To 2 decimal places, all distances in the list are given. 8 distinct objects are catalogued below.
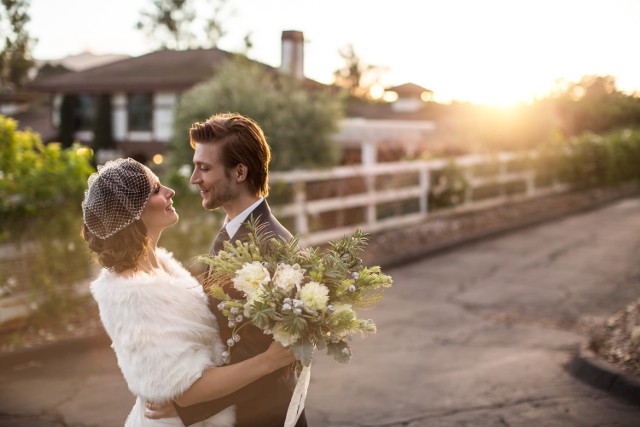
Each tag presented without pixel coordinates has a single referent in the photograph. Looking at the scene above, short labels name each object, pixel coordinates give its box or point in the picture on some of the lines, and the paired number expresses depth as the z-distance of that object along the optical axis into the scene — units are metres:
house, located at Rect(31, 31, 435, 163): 26.19
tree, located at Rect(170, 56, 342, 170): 11.45
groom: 2.30
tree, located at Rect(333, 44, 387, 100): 66.75
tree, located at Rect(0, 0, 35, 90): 6.73
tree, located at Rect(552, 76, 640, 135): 28.67
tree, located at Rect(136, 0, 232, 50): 42.50
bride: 2.13
